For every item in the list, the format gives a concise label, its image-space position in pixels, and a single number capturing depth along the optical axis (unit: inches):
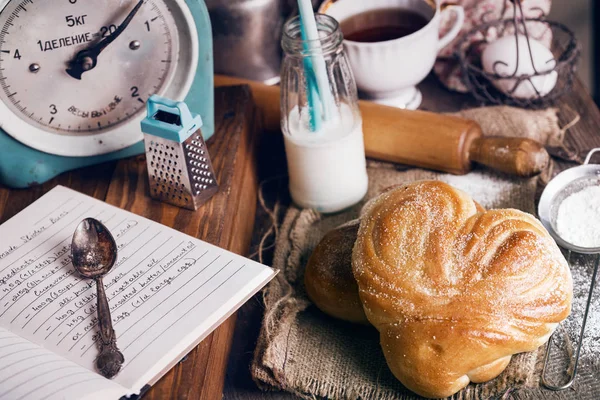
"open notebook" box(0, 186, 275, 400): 35.5
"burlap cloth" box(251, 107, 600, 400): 39.7
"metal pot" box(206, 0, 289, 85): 58.2
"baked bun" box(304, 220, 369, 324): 42.1
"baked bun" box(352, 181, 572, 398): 36.4
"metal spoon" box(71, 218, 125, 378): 38.1
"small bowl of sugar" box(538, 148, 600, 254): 45.4
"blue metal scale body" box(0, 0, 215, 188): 47.6
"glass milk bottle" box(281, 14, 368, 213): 47.9
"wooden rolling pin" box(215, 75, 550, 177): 50.8
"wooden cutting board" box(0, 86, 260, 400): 45.5
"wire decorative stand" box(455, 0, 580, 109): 57.2
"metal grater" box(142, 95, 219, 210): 44.4
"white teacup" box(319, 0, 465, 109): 53.7
